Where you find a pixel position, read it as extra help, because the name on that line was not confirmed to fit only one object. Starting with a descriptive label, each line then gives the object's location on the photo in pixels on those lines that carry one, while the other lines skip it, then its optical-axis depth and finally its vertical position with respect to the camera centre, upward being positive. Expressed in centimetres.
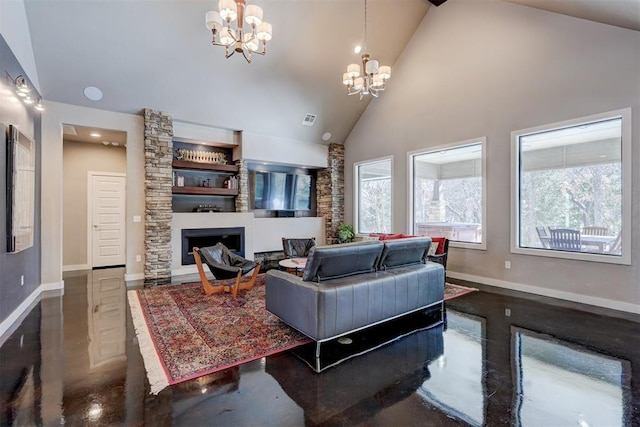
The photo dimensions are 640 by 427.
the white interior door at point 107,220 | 737 -15
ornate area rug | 269 -130
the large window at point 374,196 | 782 +49
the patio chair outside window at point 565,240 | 479 -40
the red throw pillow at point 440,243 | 550 -52
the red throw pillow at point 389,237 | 585 -44
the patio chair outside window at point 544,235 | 511 -35
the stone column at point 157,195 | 611 +38
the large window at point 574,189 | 439 +39
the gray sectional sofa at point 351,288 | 296 -78
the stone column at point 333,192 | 883 +64
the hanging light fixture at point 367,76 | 502 +231
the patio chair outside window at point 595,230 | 450 -24
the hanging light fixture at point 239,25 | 355 +229
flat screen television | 801 +62
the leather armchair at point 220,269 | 475 -86
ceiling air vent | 777 +240
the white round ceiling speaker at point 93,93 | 547 +216
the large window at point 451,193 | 606 +46
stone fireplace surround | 612 -8
